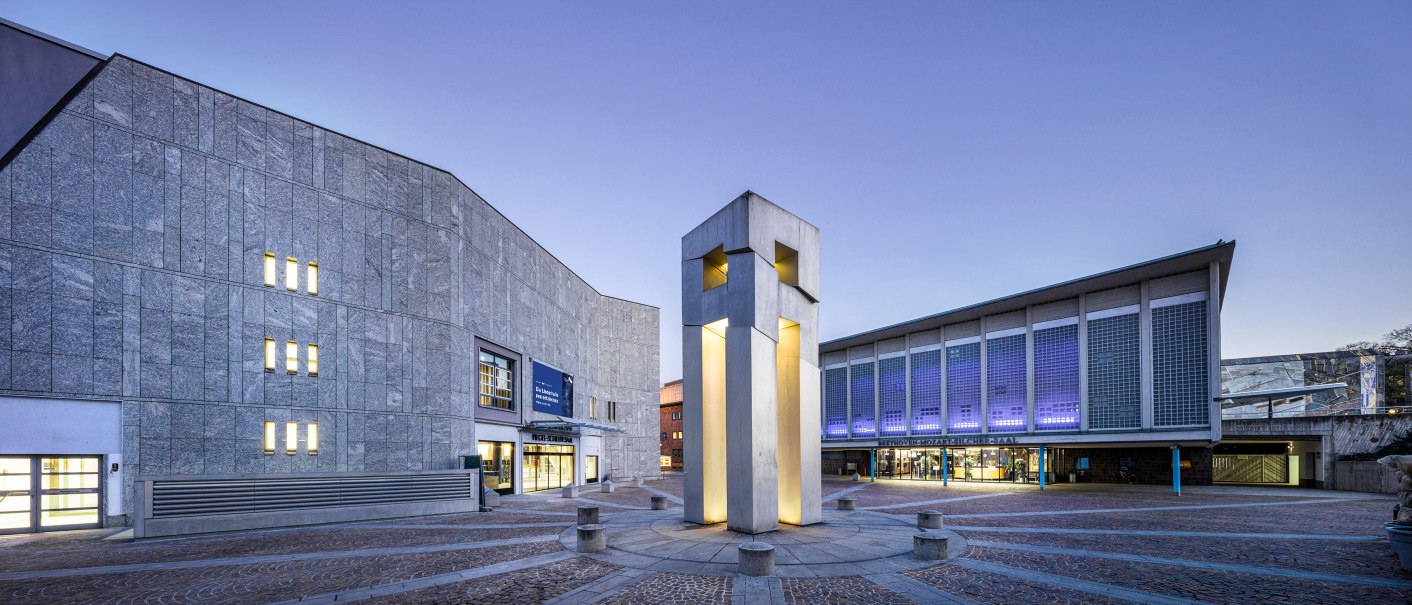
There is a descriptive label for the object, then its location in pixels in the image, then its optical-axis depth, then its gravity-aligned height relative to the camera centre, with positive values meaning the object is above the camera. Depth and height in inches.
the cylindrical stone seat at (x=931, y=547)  506.6 -172.2
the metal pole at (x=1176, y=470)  1267.2 -273.0
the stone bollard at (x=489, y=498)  984.7 -256.9
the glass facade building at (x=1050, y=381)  1289.4 -103.0
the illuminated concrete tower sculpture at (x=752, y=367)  614.9 -27.9
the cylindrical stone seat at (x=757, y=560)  452.8 -163.4
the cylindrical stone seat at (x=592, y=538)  551.5 -177.9
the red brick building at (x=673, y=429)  3444.9 -496.3
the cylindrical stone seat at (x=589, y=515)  670.3 -190.1
